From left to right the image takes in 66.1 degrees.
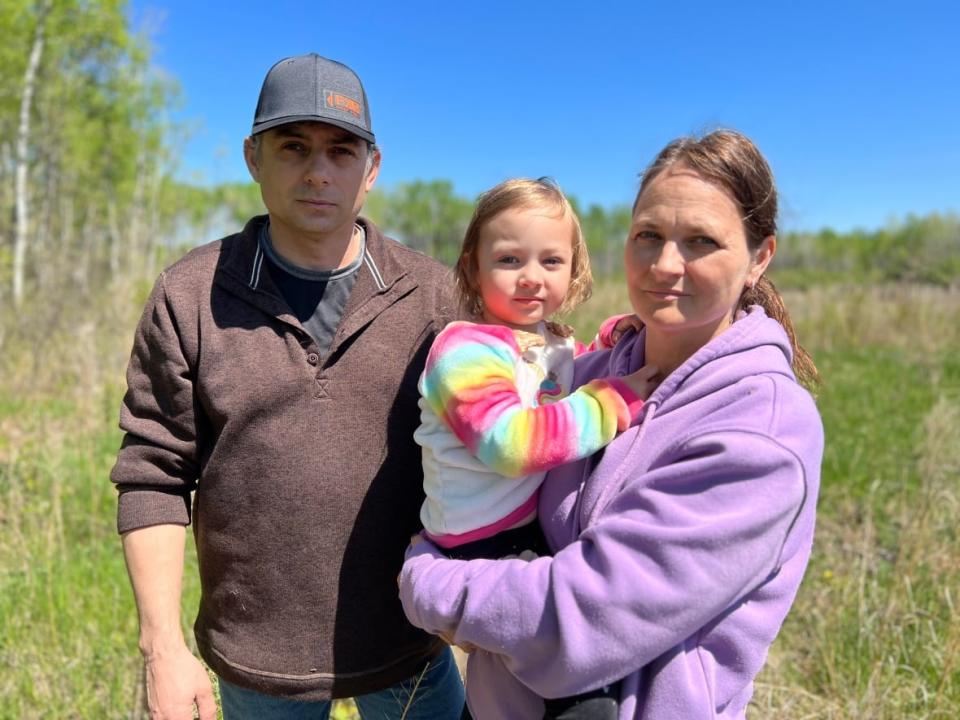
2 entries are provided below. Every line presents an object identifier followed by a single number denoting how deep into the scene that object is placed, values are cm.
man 183
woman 117
